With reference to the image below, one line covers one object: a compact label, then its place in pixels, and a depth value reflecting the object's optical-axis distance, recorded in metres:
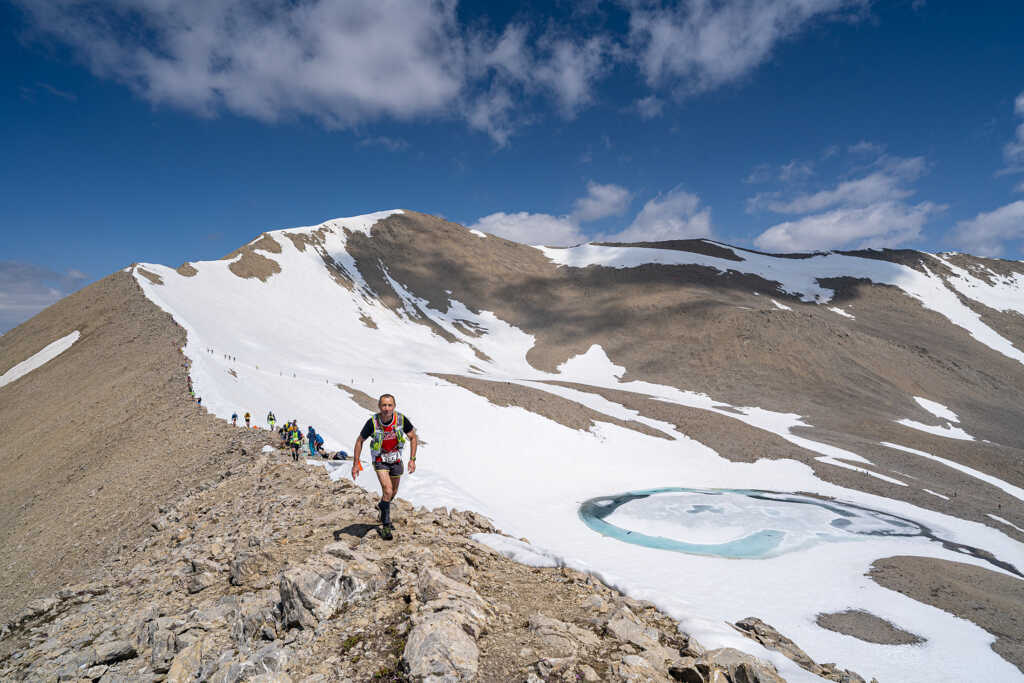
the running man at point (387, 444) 7.83
